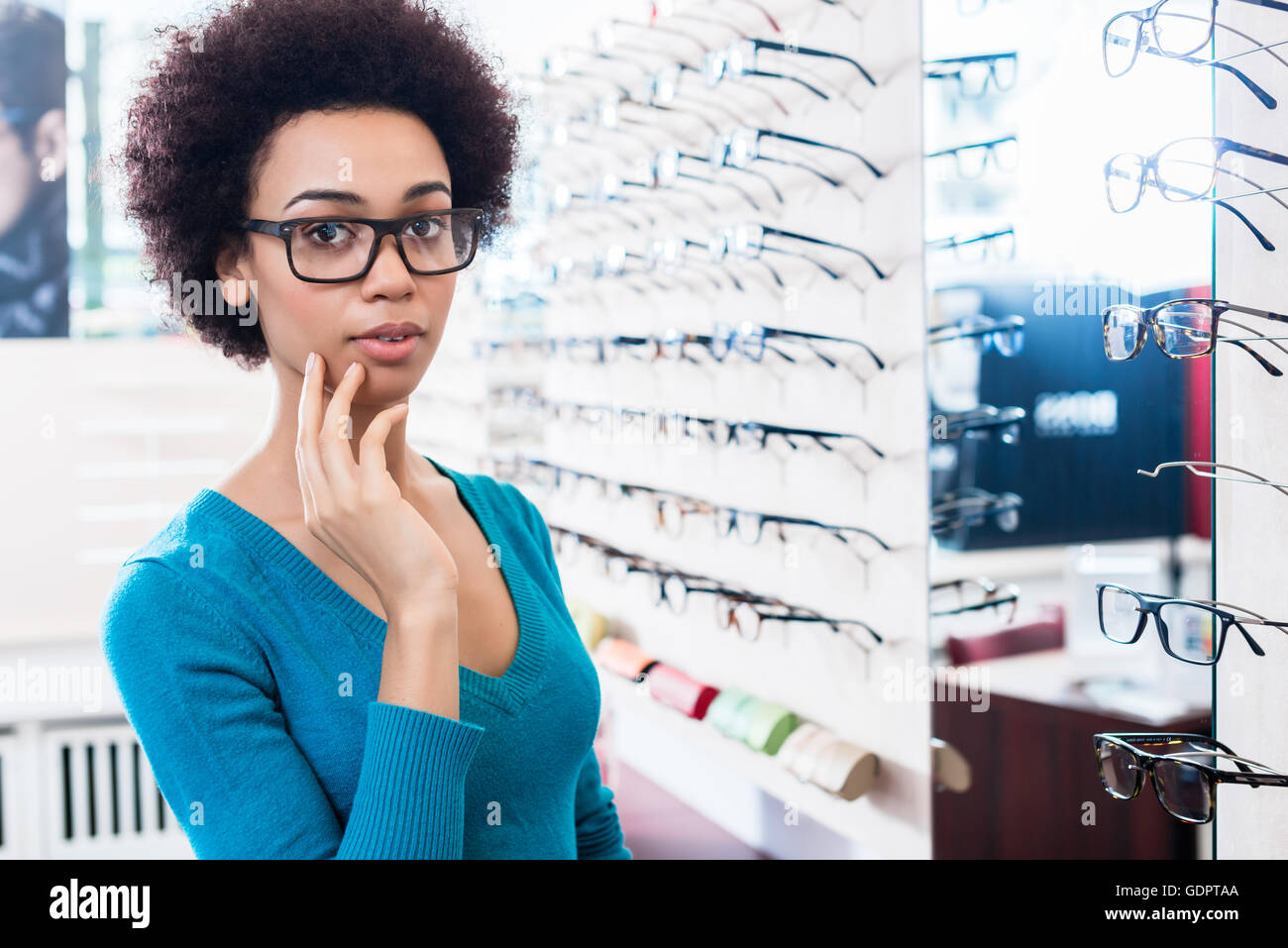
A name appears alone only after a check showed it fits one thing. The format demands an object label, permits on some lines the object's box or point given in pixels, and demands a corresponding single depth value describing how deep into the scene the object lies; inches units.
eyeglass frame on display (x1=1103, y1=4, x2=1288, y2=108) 27.0
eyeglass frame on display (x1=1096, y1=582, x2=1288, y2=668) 27.6
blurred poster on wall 87.4
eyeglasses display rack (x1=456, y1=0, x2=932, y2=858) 42.3
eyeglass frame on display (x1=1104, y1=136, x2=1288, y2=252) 27.4
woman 23.6
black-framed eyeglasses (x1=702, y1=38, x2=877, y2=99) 43.2
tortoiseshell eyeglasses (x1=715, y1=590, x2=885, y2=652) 44.6
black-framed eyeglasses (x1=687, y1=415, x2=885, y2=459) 44.2
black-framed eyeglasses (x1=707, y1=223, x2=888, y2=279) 43.7
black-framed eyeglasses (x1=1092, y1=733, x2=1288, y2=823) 28.2
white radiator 85.3
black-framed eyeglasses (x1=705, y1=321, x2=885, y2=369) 45.2
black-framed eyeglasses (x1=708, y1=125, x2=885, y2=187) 44.4
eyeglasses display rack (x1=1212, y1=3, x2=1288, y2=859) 27.2
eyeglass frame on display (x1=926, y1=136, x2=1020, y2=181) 40.1
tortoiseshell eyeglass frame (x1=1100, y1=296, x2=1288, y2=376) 26.8
